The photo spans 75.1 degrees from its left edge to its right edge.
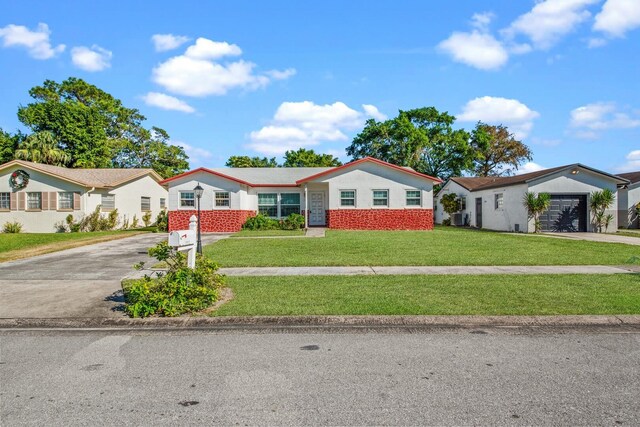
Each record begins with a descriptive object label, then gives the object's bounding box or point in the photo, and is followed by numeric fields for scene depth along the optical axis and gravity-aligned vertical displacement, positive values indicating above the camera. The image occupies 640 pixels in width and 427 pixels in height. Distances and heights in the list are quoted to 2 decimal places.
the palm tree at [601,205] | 23.36 +0.35
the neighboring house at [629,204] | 27.41 +0.46
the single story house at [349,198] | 24.98 +0.90
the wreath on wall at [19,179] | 25.94 +2.20
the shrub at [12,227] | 25.40 -0.82
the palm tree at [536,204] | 23.34 +0.42
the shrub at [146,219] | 30.62 -0.40
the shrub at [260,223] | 25.17 -0.63
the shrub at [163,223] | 26.00 -0.60
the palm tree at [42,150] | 34.47 +5.40
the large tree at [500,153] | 49.59 +7.04
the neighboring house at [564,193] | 23.75 +1.06
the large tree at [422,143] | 41.59 +7.03
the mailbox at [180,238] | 7.11 -0.44
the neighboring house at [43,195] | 25.62 +1.20
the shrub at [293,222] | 25.17 -0.56
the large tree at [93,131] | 38.75 +8.42
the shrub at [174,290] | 6.45 -1.24
